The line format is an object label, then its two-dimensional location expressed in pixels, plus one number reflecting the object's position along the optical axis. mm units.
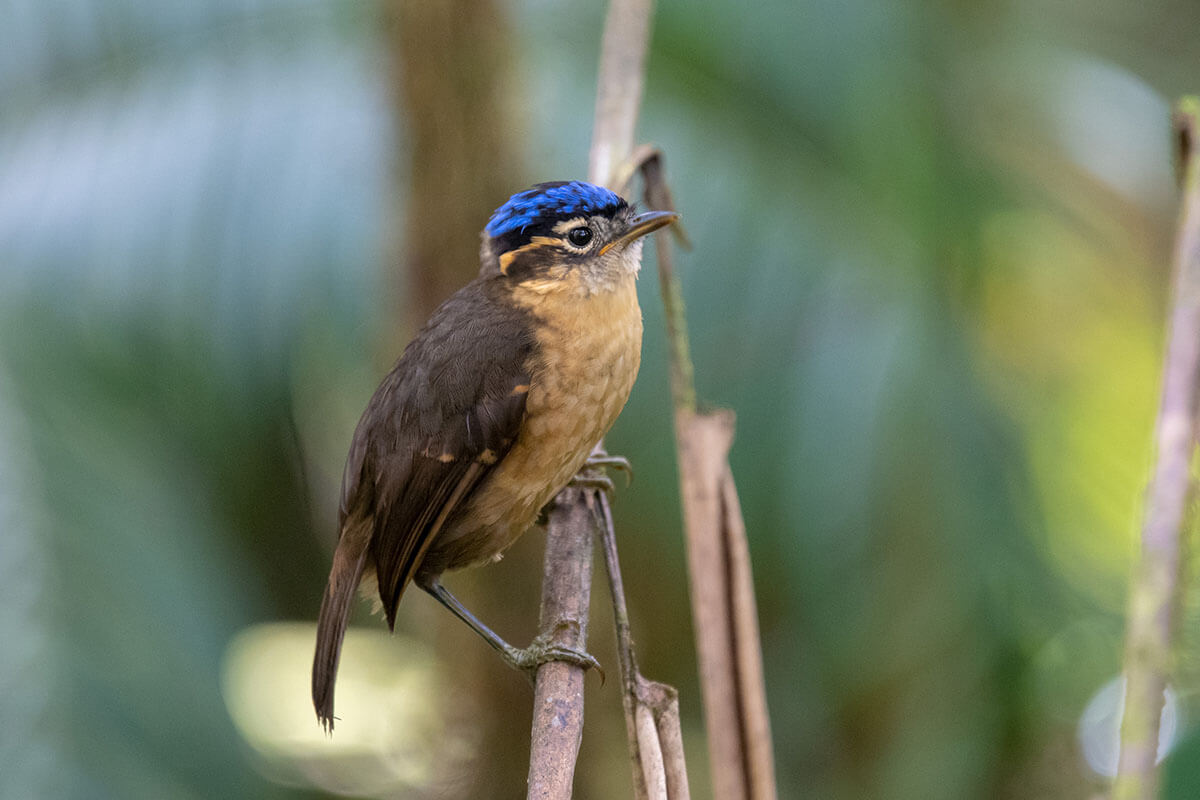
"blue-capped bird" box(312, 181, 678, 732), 4473
